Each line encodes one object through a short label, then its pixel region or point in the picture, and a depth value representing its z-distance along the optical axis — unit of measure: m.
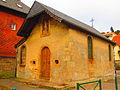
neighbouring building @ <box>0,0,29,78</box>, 13.92
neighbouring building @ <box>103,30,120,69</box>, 35.19
